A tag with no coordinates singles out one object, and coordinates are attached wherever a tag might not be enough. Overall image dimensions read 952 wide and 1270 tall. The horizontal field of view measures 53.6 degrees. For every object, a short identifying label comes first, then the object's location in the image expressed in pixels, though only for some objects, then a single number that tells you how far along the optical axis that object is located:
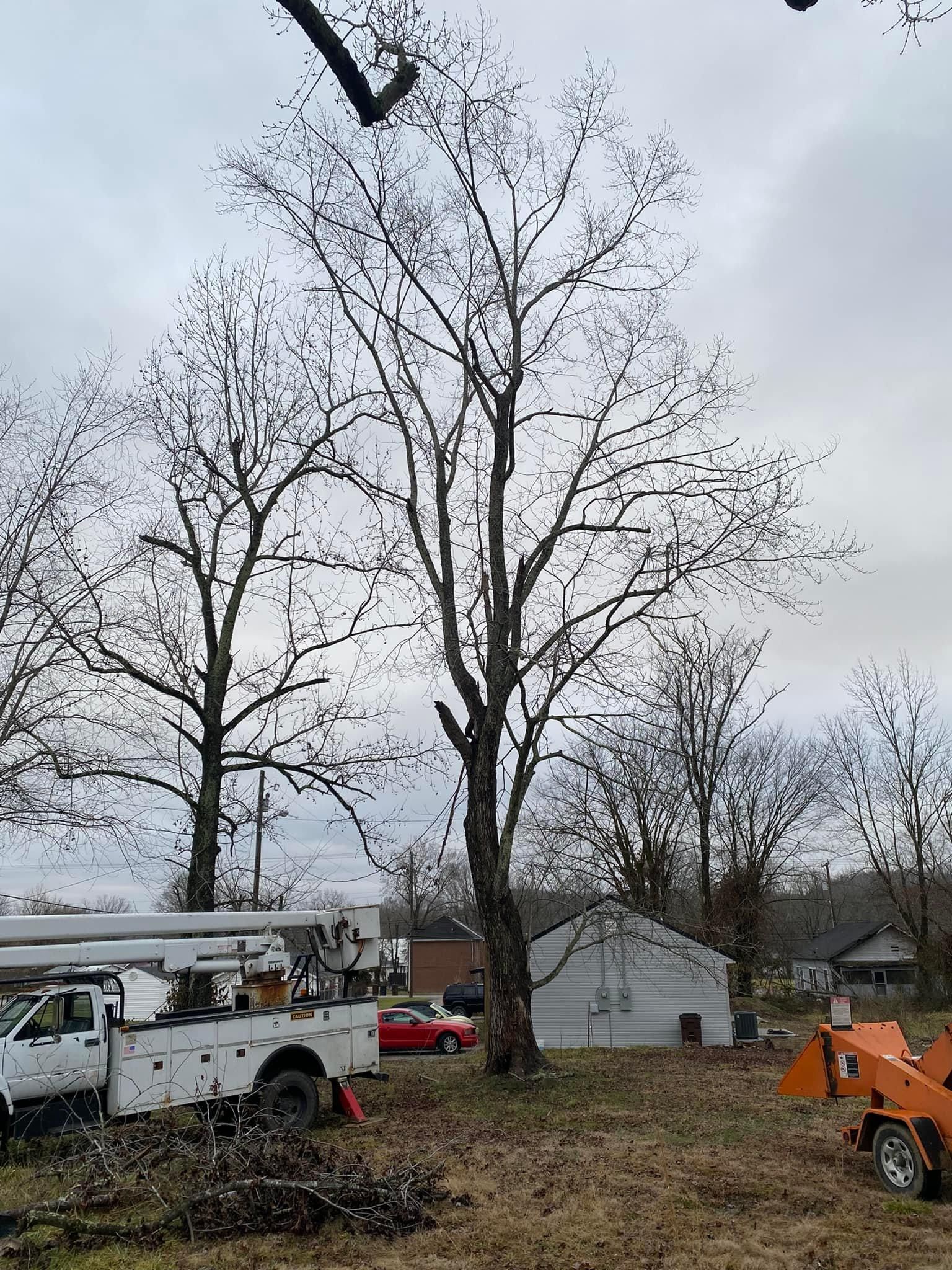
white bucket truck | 10.07
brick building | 55.03
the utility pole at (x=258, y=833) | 17.69
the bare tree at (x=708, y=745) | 32.66
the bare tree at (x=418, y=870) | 13.45
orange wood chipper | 7.25
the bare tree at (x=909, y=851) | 41.38
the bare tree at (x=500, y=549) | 14.02
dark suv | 38.00
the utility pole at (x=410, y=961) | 54.91
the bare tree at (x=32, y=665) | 15.50
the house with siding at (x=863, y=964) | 50.94
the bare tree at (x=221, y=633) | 16.00
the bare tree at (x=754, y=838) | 37.00
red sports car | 25.64
